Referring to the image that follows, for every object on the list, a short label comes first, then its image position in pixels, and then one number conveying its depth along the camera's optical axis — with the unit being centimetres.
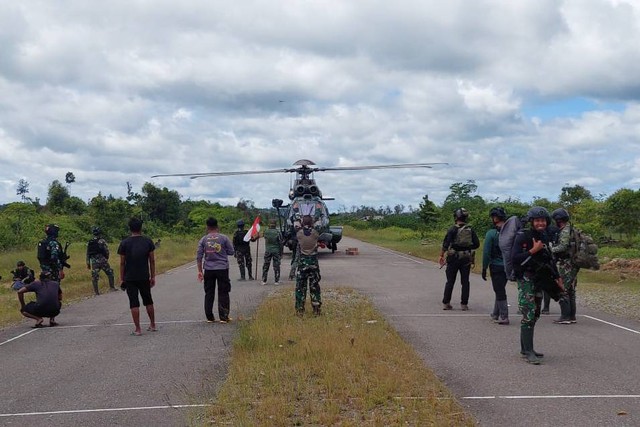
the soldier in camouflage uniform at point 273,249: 1788
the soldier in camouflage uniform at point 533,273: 806
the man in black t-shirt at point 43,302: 1146
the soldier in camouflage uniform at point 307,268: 1157
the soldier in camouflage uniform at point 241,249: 1888
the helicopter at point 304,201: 2645
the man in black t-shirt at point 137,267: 1061
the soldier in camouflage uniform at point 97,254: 1695
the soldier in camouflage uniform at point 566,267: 1076
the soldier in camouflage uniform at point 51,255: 1346
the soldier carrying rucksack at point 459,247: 1239
